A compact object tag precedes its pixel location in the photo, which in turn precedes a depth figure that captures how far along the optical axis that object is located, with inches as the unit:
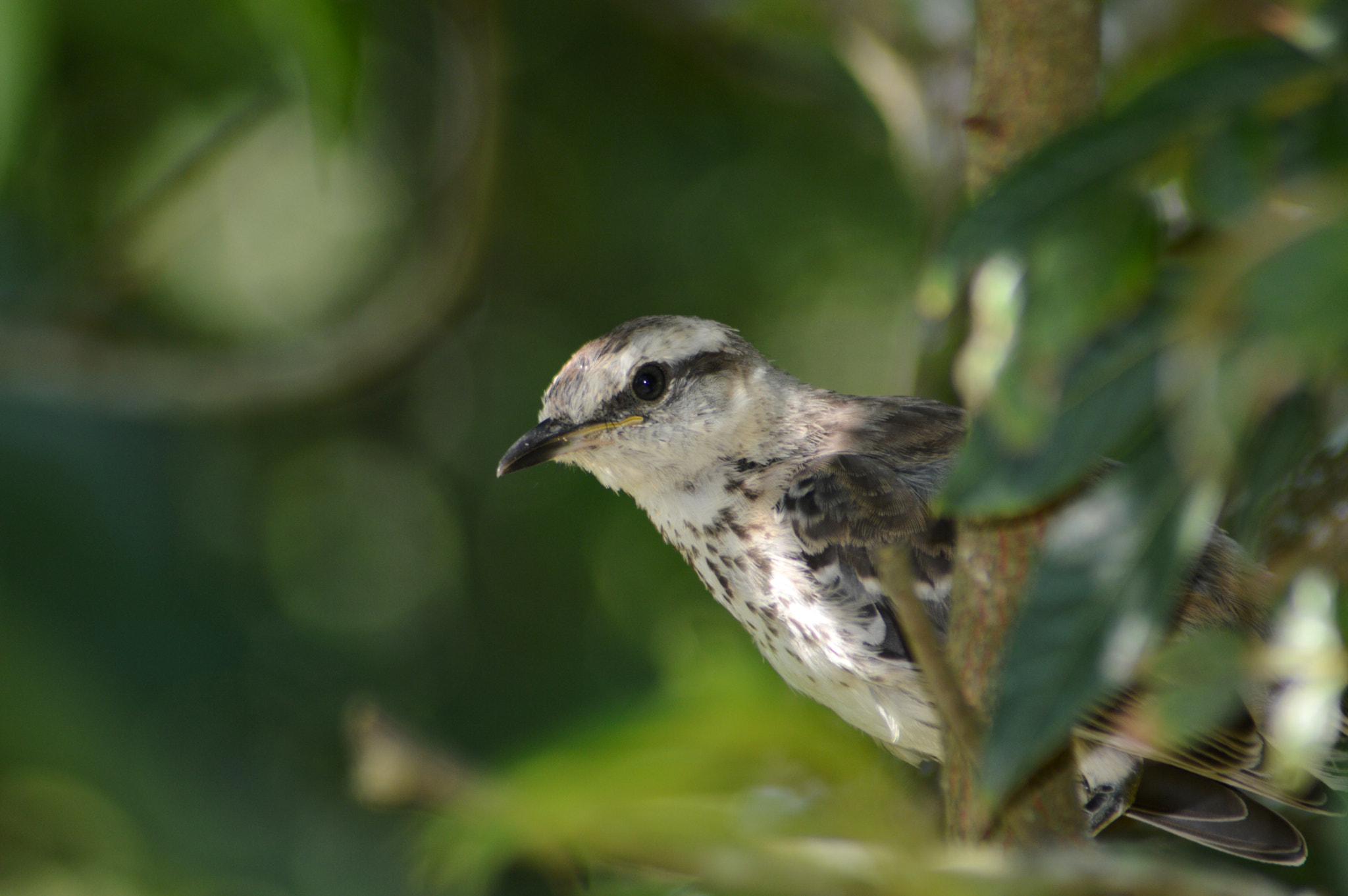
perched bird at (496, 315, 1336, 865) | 124.1
